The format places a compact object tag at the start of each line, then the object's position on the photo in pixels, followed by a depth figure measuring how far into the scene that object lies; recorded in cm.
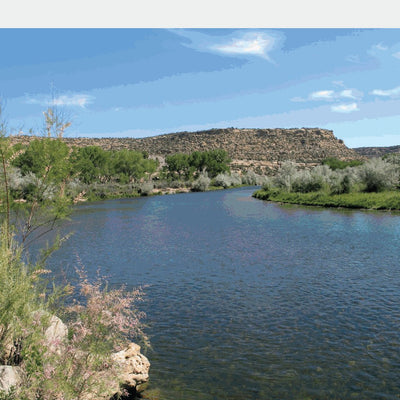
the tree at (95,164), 8285
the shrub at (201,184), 9924
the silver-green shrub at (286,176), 6134
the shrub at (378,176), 4791
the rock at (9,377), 642
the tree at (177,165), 10984
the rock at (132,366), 847
